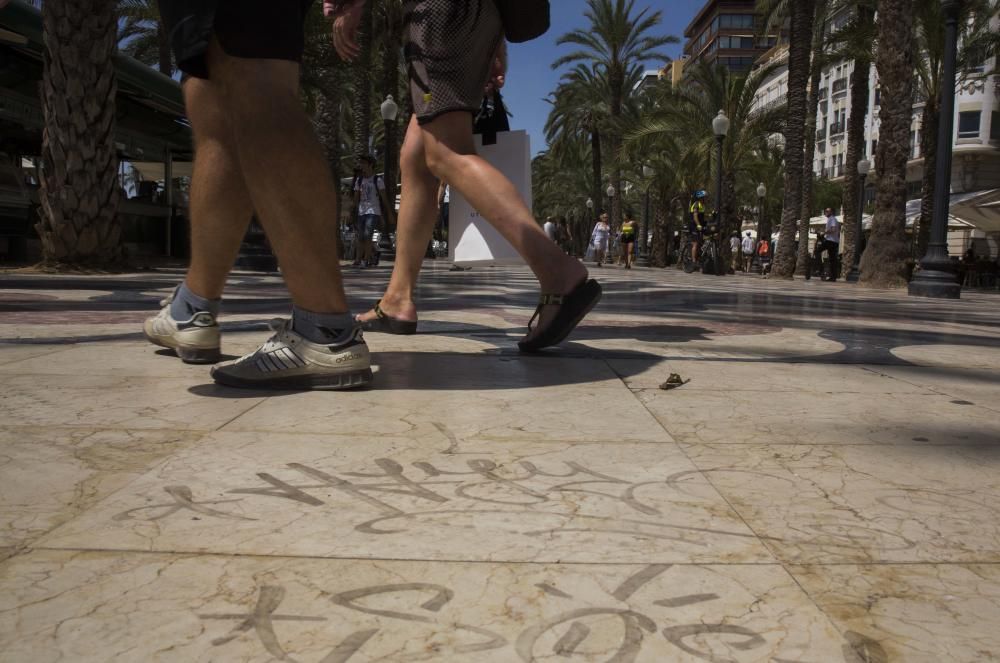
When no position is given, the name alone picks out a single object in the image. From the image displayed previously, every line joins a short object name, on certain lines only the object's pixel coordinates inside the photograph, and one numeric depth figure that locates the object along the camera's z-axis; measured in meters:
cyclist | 19.41
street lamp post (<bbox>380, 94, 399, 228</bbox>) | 18.98
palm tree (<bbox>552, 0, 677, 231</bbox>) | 34.22
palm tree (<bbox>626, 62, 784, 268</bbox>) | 26.73
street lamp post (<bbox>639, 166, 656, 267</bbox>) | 33.65
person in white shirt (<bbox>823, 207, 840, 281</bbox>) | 19.72
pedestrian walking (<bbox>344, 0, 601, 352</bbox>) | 2.70
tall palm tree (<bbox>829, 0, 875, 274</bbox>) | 19.22
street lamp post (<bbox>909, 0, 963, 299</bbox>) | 10.88
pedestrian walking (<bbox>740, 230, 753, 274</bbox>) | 31.17
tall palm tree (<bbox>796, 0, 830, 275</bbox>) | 23.79
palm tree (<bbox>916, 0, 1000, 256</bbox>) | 20.16
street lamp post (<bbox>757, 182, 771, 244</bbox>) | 42.83
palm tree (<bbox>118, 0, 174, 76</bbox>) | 24.00
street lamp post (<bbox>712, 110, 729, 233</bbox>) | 20.58
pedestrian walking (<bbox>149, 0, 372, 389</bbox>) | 2.11
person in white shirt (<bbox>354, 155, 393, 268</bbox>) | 12.63
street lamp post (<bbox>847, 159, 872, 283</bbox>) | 19.62
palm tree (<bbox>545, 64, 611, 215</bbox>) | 39.06
